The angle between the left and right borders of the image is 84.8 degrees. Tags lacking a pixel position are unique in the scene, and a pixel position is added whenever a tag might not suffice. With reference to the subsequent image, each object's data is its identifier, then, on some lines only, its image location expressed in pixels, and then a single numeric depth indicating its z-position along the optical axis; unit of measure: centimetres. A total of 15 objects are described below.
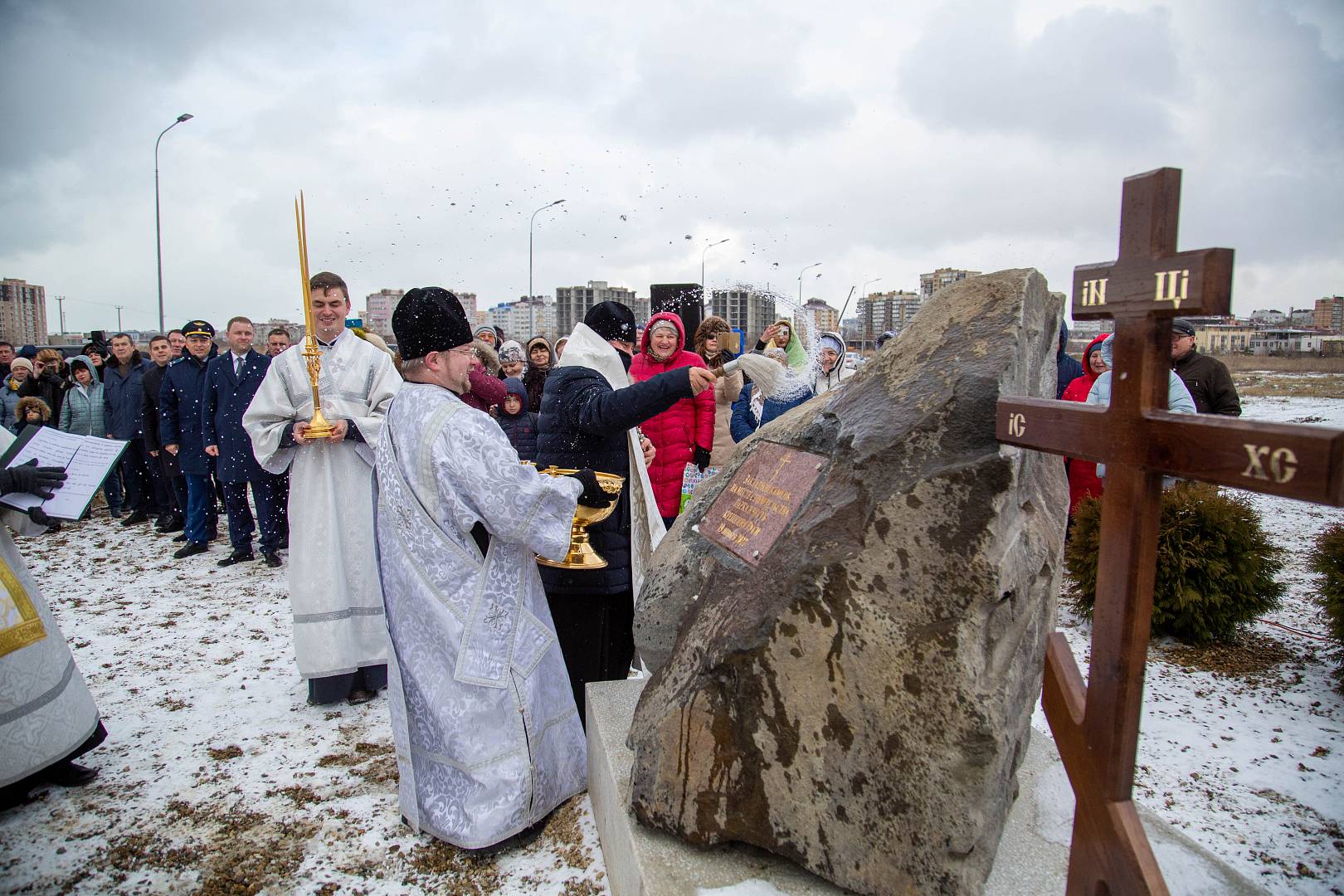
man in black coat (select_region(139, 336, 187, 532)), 737
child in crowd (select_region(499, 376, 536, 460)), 562
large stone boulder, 171
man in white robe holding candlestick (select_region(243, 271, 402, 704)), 377
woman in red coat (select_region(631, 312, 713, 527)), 427
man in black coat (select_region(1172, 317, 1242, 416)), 473
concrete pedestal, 193
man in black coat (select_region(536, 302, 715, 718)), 293
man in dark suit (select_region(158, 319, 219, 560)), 666
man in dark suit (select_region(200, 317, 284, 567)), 609
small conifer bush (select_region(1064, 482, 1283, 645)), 427
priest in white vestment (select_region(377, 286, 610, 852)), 248
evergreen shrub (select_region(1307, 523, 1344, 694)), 375
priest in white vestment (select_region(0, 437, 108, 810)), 273
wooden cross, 133
